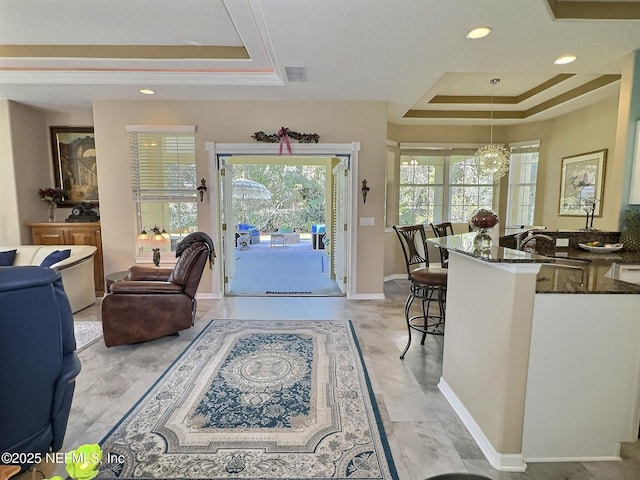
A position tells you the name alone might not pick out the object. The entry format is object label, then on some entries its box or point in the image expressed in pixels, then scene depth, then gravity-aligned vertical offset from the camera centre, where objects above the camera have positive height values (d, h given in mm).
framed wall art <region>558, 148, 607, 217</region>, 4547 +313
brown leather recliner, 3109 -990
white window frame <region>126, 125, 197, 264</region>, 4669 +106
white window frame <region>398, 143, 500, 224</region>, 6012 +579
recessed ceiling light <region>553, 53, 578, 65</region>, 3223 +1460
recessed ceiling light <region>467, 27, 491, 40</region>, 2691 +1428
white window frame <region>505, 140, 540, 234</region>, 5749 +352
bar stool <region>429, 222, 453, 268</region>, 4430 -384
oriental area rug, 1711 -1399
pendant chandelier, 5094 +691
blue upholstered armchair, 1226 -642
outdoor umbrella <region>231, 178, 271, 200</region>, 9984 +350
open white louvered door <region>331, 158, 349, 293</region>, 4879 -367
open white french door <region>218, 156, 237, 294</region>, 4840 -263
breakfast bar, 1666 -856
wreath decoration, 4520 +902
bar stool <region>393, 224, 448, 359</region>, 2836 -658
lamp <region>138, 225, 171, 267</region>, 4105 -516
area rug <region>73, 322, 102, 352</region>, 3250 -1439
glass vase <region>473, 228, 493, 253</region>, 2023 -248
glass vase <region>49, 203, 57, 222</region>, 5055 -203
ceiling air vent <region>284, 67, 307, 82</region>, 3561 +1437
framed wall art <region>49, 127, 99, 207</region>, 5117 +575
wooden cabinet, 4715 -531
